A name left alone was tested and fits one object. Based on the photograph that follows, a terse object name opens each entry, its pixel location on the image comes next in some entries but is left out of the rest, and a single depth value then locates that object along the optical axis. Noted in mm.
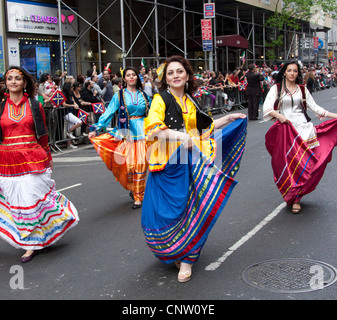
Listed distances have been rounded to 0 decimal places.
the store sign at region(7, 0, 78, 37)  17484
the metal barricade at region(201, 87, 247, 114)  19719
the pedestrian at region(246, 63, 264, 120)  17984
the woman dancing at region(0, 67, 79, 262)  5188
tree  35344
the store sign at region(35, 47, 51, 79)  18812
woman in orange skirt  7105
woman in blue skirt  4328
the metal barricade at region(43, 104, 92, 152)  12398
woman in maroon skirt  6289
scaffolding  21338
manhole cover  4074
